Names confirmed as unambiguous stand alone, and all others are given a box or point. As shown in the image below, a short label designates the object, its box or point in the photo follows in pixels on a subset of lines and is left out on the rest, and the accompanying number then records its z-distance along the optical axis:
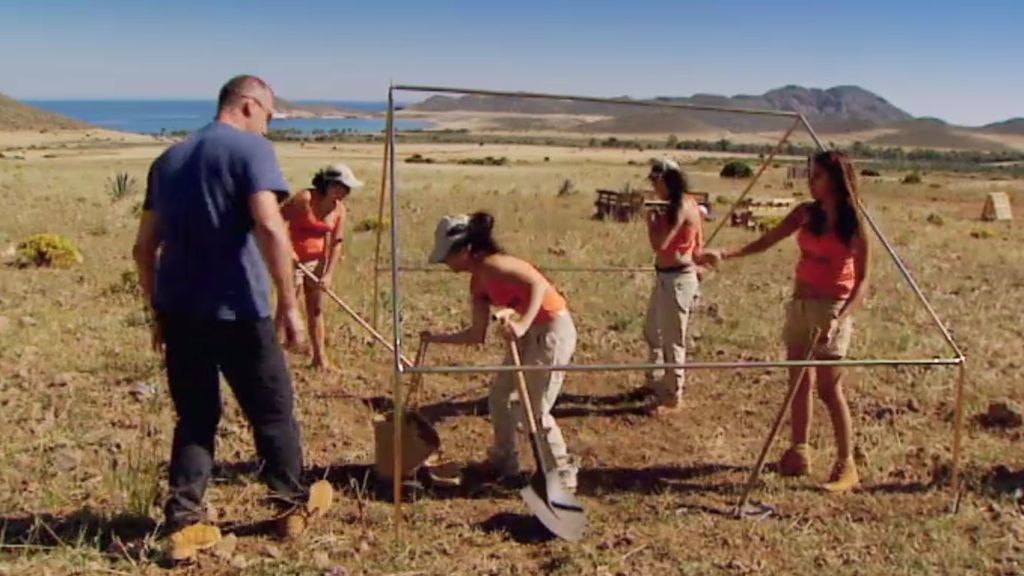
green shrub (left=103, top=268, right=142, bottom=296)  9.45
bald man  3.65
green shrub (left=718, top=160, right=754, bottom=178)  39.53
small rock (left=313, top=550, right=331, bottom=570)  3.89
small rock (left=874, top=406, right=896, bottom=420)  6.23
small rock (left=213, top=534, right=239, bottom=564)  3.90
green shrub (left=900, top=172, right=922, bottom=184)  39.31
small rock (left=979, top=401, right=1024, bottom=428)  5.96
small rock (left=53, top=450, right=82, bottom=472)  4.89
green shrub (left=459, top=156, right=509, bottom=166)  50.31
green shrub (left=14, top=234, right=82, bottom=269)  11.15
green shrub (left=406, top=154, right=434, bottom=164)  51.40
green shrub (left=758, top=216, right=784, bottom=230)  17.48
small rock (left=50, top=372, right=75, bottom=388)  6.30
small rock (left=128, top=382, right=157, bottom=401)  6.12
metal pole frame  3.88
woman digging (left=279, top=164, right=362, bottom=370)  6.28
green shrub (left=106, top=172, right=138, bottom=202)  20.80
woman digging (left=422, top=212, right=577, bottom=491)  4.39
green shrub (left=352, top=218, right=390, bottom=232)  15.70
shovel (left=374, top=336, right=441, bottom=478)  4.75
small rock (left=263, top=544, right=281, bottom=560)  3.97
